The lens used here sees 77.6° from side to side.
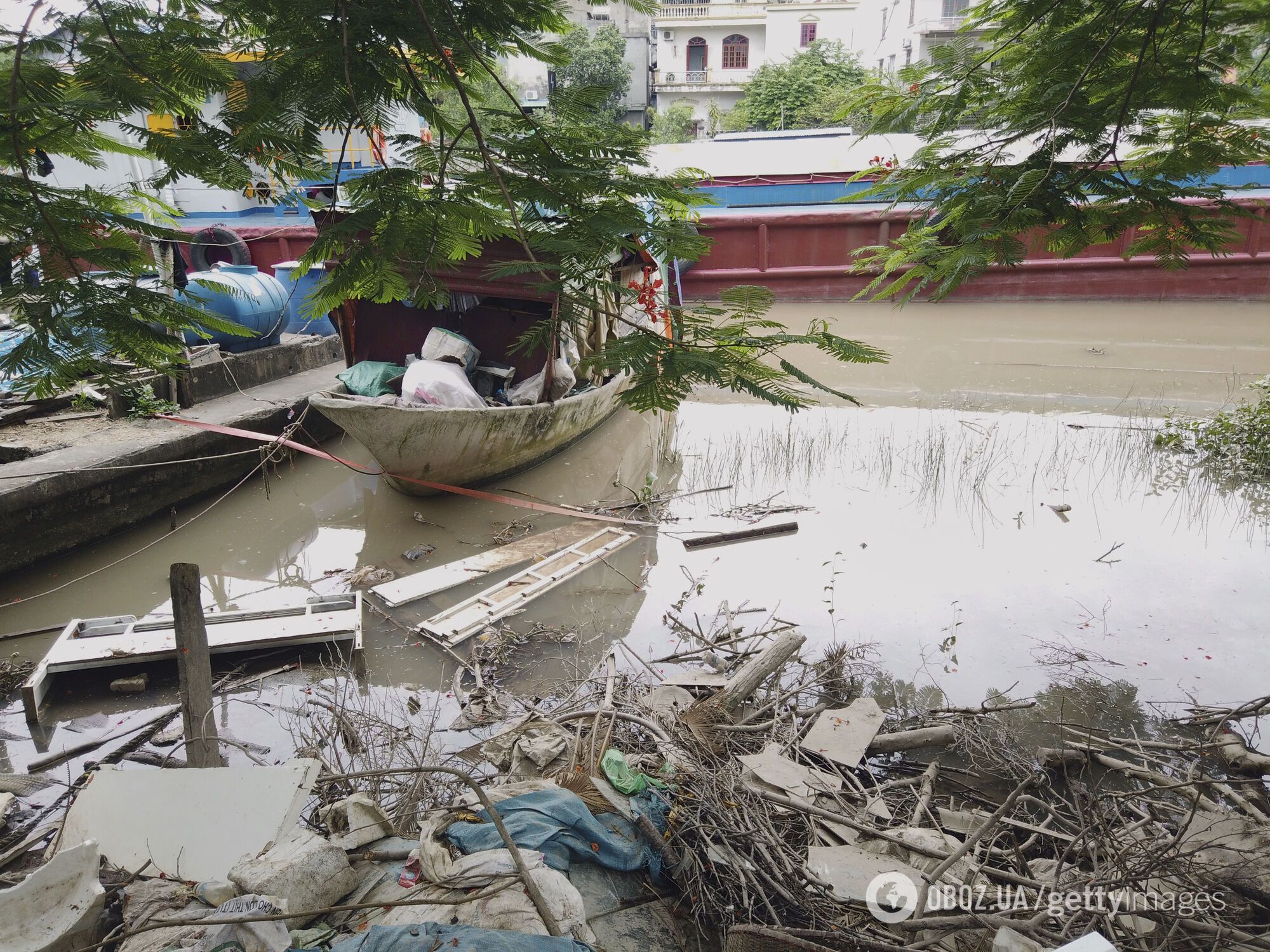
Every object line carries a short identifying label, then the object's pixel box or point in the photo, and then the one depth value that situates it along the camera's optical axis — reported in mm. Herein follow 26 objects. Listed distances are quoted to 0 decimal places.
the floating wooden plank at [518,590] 4586
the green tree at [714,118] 28297
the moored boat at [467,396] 5797
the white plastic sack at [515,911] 1945
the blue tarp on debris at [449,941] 1808
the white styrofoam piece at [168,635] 3992
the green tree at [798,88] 25844
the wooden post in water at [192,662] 2732
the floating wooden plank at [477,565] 5055
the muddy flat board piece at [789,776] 2924
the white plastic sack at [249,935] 1879
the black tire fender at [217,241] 9239
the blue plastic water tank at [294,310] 9227
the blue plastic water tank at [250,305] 7469
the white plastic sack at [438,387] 6094
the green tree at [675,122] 25531
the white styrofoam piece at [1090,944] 1729
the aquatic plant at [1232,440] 6605
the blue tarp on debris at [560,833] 2264
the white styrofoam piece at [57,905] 1968
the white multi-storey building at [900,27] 25250
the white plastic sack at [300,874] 2062
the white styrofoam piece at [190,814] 2504
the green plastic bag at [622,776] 2654
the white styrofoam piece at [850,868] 2387
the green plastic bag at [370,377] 6590
